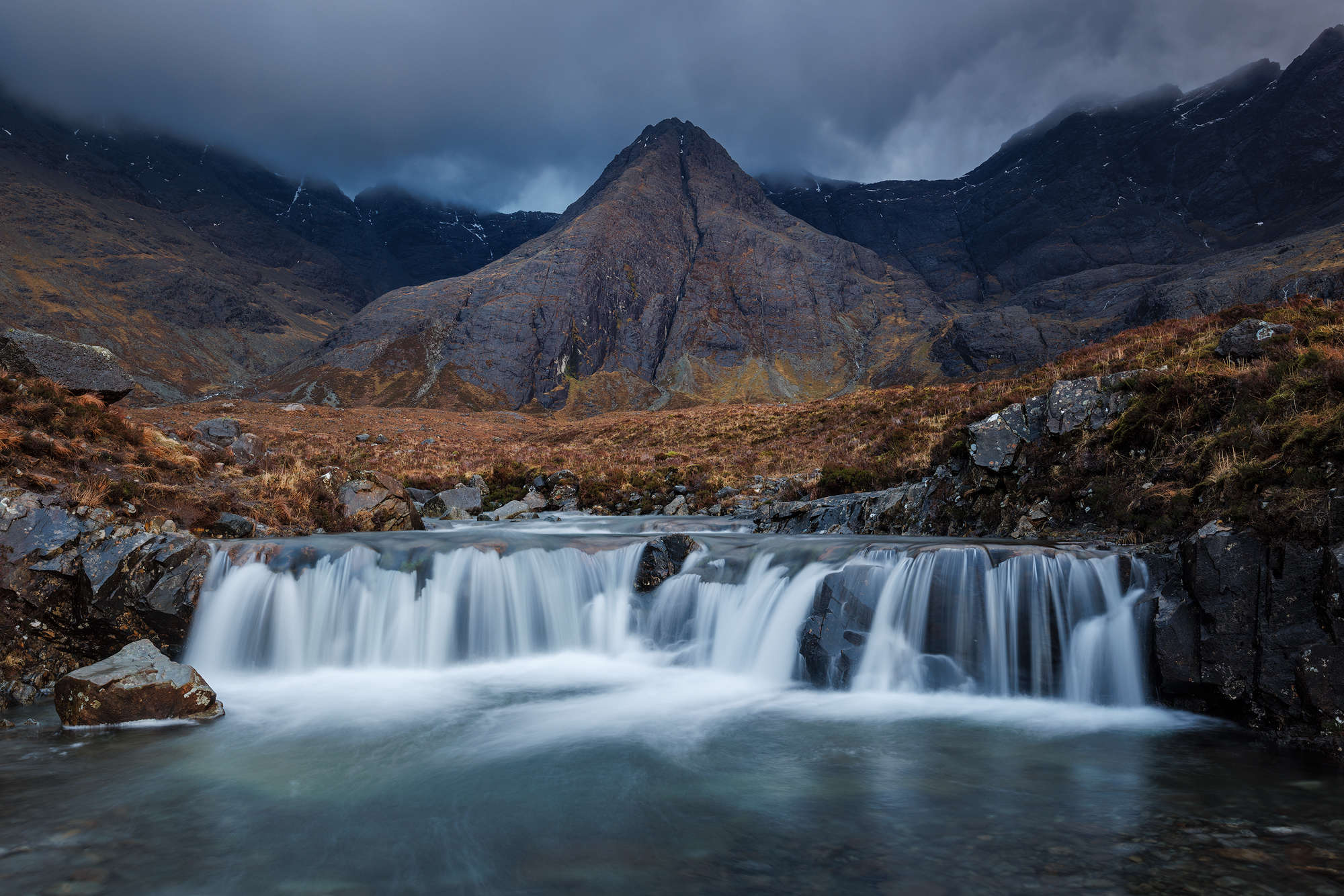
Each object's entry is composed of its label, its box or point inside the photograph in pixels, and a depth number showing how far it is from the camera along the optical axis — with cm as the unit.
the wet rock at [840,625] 998
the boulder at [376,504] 1712
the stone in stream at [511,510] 2291
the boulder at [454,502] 2286
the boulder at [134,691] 773
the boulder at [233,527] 1341
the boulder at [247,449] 1864
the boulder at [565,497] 2541
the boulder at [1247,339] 1089
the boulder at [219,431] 2181
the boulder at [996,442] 1306
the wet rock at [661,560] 1255
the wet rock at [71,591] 888
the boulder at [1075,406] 1209
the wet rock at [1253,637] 639
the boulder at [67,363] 1420
